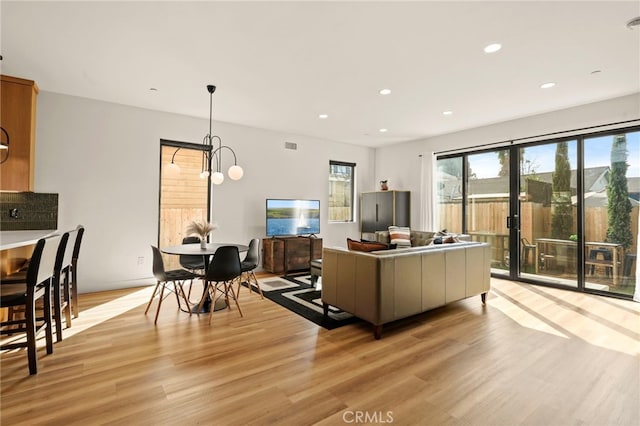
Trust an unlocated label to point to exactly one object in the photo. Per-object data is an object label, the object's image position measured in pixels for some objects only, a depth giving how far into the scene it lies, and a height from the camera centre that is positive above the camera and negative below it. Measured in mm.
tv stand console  5480 -703
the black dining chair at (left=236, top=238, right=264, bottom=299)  3828 -514
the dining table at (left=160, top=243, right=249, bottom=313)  3256 -405
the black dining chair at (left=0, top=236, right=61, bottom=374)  2135 -573
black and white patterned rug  3317 -1097
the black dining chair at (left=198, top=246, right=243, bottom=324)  3178 -547
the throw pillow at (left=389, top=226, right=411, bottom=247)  5605 -376
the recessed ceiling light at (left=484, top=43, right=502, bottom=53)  2792 +1548
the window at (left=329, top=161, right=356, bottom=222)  6922 +562
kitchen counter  2309 -233
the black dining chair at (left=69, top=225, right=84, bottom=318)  3283 -645
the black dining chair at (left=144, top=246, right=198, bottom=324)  3207 -650
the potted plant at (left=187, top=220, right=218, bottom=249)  3635 -181
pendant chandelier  5188 +1050
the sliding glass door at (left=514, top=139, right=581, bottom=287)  4598 +81
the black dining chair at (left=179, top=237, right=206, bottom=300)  3734 -610
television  5652 -46
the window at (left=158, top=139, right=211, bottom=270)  5414 +286
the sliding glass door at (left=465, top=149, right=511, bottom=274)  5328 +245
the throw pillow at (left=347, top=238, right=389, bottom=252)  3516 -356
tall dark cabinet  6488 +131
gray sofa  2850 -655
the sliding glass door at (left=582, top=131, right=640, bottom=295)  4059 +99
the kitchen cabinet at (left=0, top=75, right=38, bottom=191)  3465 +943
